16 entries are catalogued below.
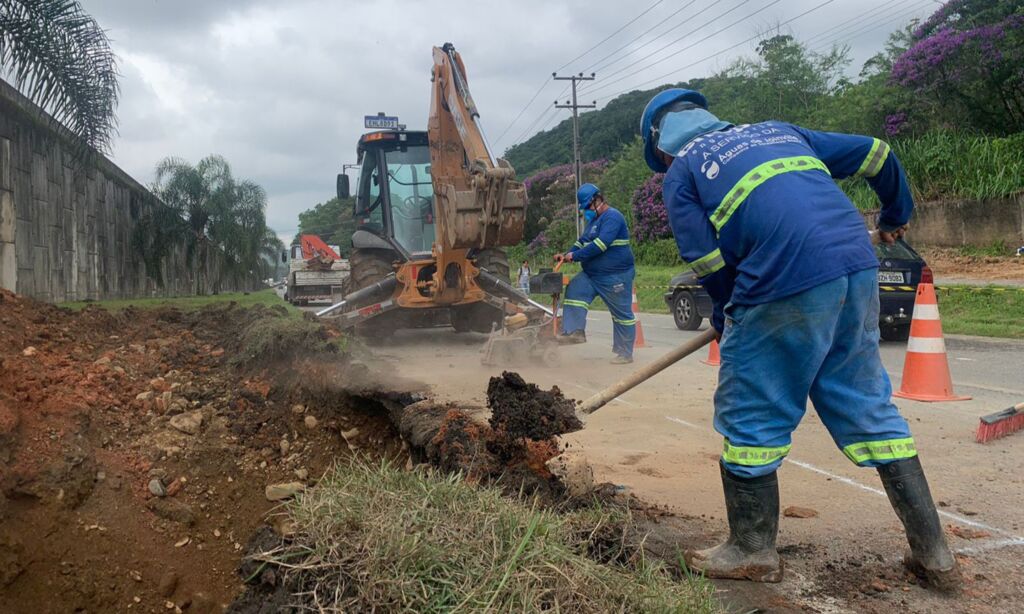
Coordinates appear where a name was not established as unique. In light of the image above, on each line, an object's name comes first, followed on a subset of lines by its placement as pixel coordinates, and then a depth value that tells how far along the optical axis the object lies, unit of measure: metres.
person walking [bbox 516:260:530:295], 23.00
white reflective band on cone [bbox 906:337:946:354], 5.83
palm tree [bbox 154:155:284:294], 24.11
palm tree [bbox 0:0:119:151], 7.02
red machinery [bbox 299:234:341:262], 26.89
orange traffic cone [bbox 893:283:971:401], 5.82
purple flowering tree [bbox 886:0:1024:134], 14.91
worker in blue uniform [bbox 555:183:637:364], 7.84
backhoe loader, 7.16
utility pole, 32.00
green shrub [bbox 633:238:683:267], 26.00
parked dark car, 9.32
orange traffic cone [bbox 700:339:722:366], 7.75
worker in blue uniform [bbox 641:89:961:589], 2.55
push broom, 4.43
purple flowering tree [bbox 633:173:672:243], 27.42
